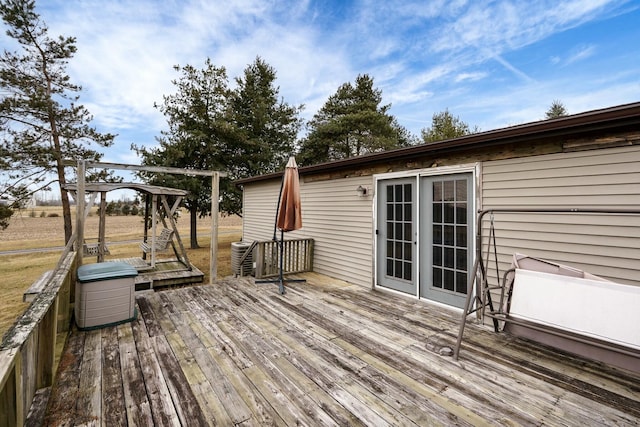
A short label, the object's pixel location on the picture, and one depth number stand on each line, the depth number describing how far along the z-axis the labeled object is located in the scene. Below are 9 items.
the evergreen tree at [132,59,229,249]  11.39
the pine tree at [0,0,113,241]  8.23
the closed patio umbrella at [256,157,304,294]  4.82
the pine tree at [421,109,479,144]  17.38
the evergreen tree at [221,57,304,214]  12.41
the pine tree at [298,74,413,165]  14.39
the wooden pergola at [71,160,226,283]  3.97
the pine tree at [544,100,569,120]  18.52
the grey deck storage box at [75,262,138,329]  3.13
